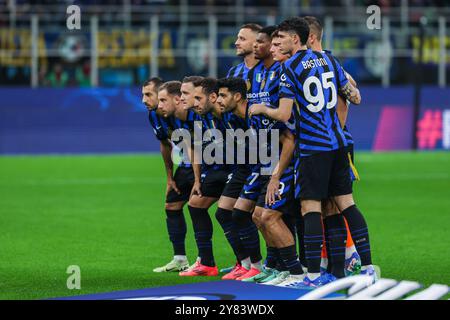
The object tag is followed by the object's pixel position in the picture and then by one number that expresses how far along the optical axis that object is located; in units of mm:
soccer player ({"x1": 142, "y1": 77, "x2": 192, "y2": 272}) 20031
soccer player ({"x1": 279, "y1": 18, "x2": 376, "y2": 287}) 16453
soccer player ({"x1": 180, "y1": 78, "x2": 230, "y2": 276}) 19016
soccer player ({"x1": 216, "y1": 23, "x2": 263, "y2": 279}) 18797
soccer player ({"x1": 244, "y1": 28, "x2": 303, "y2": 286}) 17109
